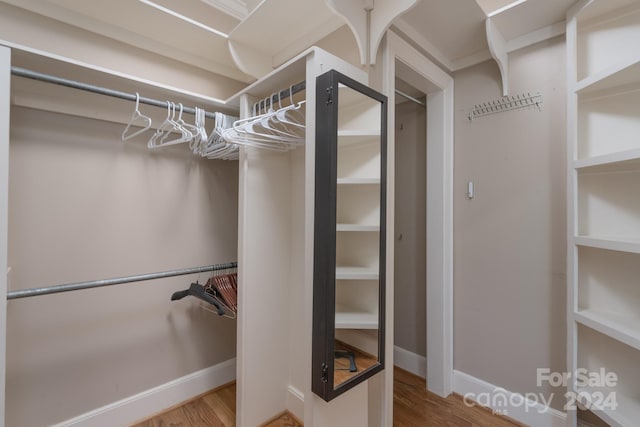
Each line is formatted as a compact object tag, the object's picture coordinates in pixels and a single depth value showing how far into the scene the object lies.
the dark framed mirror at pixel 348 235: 1.06
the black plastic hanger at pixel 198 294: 1.64
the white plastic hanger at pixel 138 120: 1.57
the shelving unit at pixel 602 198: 1.28
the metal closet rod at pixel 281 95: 1.27
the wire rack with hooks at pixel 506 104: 1.70
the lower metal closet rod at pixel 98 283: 1.17
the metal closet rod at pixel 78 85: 1.13
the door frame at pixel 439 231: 1.99
